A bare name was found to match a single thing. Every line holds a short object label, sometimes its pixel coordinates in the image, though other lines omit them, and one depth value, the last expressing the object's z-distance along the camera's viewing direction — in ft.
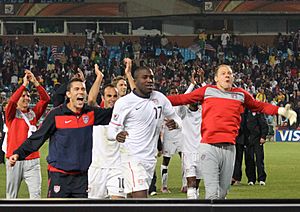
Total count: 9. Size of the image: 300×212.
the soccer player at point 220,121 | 41.73
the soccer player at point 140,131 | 37.55
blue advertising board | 143.23
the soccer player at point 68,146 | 33.65
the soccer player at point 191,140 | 56.80
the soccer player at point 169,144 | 64.03
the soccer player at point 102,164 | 39.88
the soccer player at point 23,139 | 45.85
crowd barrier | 22.07
